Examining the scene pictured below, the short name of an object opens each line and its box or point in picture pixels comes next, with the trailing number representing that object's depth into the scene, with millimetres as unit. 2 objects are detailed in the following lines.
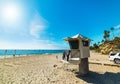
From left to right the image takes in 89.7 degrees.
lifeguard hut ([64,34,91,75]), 5850
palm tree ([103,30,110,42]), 41923
